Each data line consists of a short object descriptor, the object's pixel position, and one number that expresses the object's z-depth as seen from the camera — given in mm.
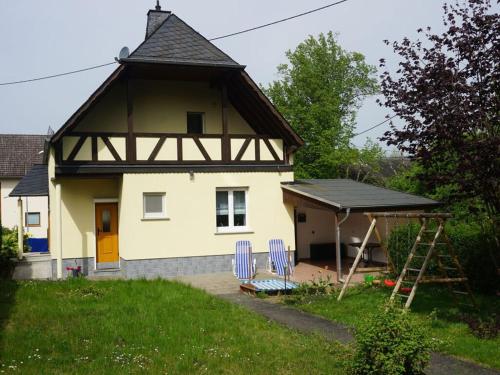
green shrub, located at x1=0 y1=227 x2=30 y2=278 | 15651
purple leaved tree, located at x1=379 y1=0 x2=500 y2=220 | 8094
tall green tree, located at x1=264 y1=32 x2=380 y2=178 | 34250
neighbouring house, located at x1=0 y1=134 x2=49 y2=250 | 33438
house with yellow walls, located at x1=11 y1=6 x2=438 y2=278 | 14789
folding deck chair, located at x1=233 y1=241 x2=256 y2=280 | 14366
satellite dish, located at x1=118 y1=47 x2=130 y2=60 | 14939
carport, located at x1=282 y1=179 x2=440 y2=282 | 14039
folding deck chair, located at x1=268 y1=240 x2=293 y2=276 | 14929
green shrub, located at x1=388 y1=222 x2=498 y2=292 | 11727
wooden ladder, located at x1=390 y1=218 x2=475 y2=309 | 9320
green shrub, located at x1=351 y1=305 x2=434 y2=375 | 5352
